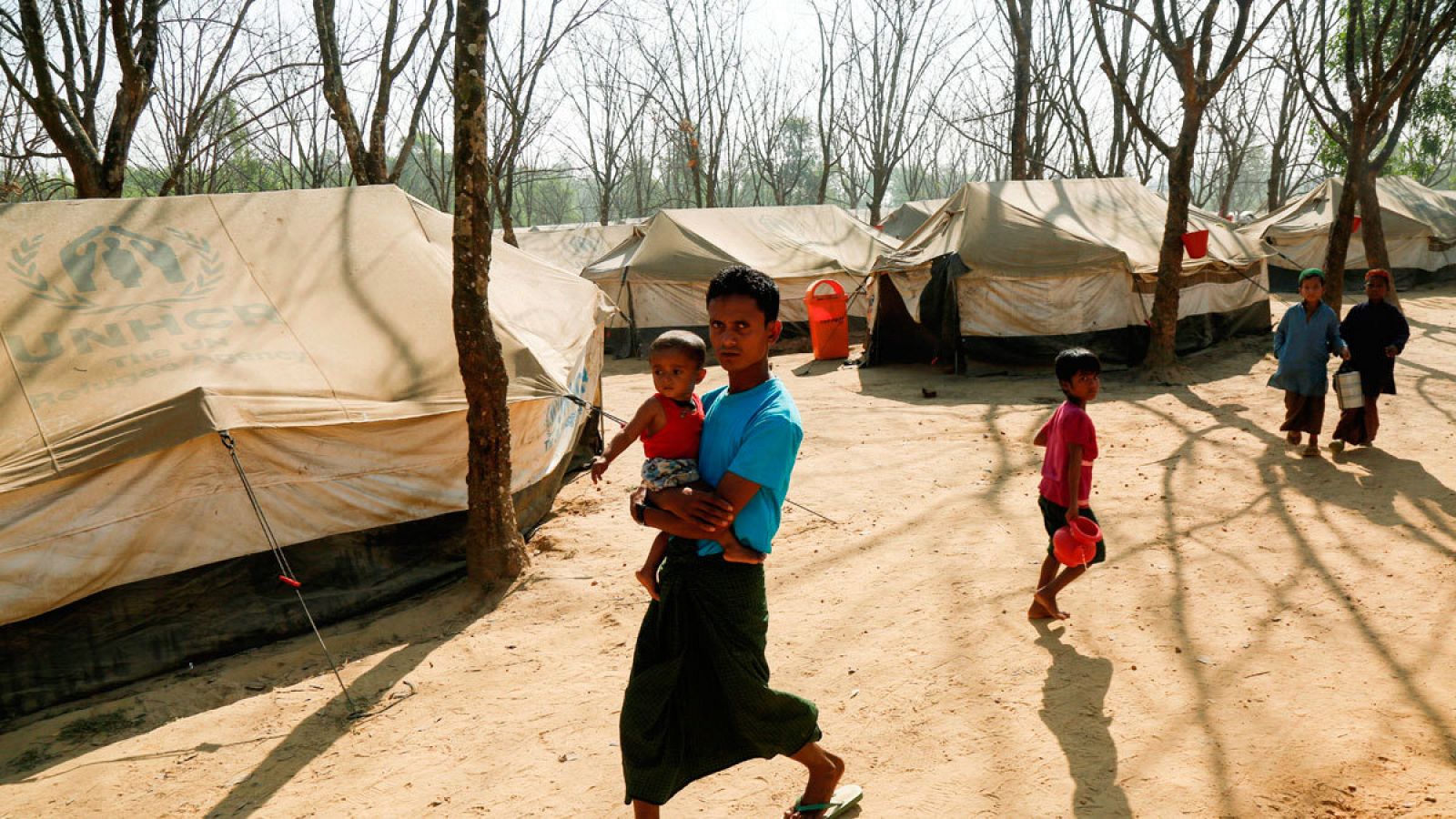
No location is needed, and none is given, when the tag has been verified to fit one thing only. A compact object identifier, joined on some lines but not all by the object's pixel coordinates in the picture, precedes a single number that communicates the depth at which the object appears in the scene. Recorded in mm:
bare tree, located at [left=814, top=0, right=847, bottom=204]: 26983
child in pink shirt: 3670
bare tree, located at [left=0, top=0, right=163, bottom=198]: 6129
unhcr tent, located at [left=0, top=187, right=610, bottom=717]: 3992
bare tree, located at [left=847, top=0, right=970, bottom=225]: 26641
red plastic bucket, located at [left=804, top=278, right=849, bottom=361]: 13391
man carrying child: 2072
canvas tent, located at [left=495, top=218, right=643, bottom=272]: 26156
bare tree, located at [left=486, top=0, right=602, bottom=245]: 12977
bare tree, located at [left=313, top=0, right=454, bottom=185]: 8219
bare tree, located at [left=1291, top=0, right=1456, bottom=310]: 9289
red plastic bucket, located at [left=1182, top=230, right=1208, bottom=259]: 10023
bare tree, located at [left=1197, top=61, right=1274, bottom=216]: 26781
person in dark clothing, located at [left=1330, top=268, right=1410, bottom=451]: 6281
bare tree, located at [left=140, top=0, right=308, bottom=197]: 8367
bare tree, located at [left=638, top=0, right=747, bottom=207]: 27031
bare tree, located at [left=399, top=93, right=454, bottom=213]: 19797
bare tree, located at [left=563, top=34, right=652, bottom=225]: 29453
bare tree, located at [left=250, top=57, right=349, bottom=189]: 16609
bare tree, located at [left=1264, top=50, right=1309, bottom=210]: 23000
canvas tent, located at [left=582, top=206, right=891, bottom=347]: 15383
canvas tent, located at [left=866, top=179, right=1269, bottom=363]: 10812
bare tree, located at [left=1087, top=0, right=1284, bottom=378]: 9117
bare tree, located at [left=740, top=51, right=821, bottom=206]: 31625
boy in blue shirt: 6379
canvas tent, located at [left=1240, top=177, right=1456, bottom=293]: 17453
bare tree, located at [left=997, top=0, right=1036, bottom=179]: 14539
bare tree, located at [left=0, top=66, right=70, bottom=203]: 10172
